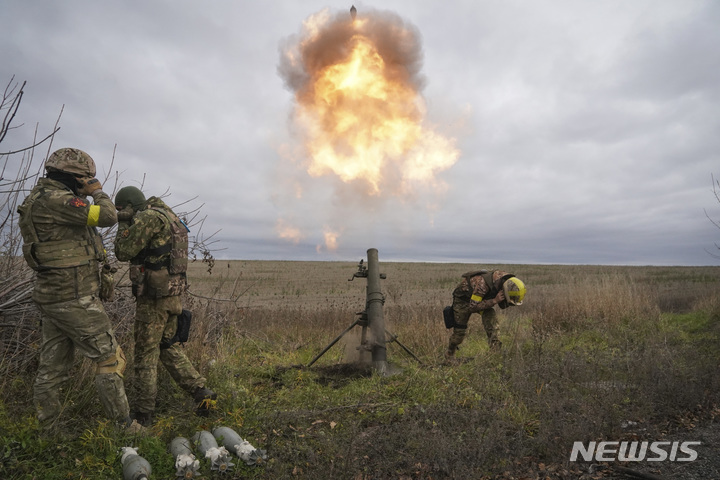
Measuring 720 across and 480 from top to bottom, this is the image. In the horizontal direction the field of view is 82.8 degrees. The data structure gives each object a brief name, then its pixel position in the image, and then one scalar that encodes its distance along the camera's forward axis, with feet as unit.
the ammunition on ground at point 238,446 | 12.18
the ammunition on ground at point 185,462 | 11.39
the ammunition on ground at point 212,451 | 11.73
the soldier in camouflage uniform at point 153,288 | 14.70
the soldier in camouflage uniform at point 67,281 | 12.57
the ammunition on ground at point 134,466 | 10.98
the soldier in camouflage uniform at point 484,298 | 24.88
